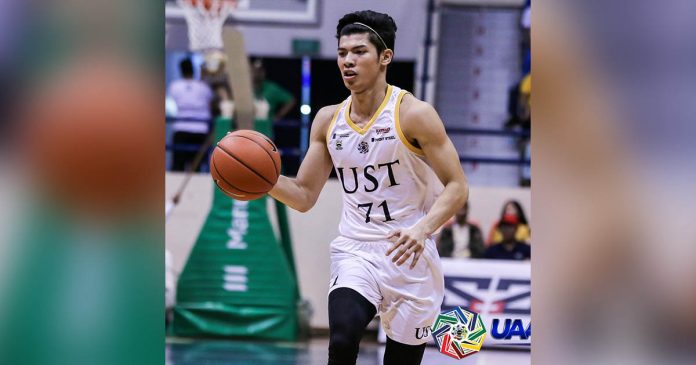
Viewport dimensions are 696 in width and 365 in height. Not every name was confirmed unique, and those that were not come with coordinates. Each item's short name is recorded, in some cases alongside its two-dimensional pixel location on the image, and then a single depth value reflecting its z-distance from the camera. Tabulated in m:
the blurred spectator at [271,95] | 19.63
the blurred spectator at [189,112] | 21.09
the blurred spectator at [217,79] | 20.78
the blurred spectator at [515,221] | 18.34
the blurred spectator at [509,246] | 17.99
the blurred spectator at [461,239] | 18.28
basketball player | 8.49
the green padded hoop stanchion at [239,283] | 18.40
